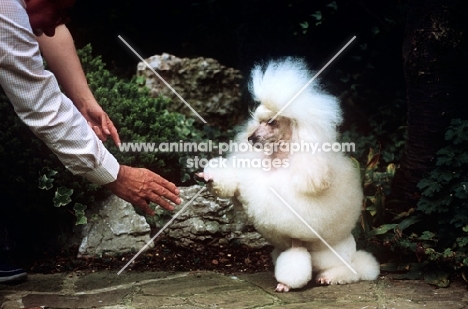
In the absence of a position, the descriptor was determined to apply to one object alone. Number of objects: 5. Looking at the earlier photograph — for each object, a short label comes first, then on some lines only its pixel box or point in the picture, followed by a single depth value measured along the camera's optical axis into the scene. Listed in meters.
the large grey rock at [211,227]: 4.58
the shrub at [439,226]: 3.77
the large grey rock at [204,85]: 6.46
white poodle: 3.47
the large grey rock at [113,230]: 4.51
